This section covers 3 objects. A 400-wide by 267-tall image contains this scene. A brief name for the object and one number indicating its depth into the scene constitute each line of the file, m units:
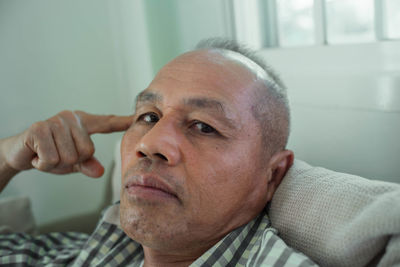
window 1.31
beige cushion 0.72
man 0.86
